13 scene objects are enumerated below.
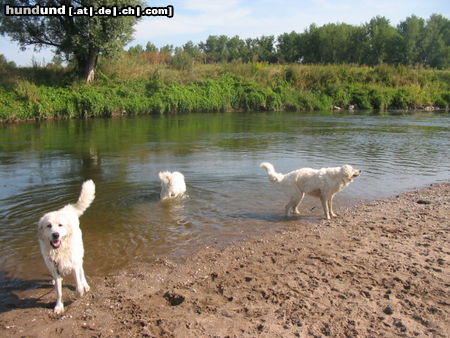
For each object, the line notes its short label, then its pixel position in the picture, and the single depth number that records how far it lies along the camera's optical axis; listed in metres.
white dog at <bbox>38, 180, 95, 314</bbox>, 5.13
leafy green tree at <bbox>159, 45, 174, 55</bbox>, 43.90
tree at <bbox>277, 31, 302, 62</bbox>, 79.81
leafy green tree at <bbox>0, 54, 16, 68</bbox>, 34.92
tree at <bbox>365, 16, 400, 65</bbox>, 78.24
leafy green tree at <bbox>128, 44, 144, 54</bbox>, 43.39
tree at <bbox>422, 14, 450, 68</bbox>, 84.19
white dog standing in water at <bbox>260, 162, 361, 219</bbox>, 9.06
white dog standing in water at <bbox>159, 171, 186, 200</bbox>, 10.33
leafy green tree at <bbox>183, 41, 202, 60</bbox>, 45.88
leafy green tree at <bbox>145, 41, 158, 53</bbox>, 46.01
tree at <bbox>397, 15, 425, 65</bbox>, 80.25
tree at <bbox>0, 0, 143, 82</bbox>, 30.81
